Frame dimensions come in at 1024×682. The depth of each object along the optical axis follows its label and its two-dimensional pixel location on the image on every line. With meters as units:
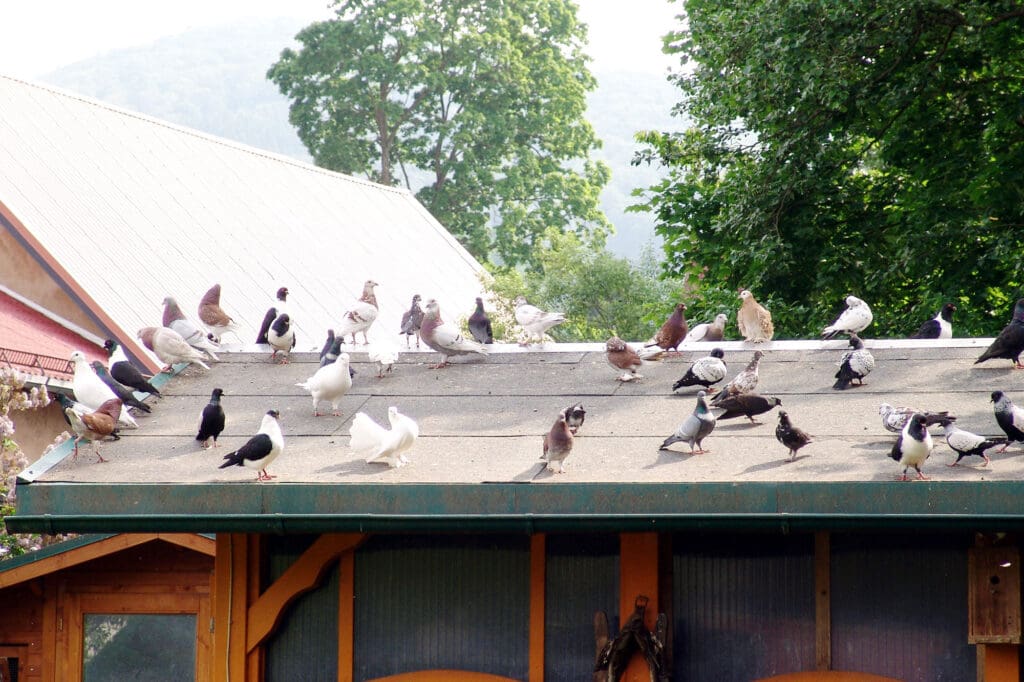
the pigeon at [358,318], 26.08
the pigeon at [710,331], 28.00
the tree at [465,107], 96.06
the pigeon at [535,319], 26.16
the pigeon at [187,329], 21.50
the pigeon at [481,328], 24.09
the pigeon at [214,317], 27.53
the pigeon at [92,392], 17.81
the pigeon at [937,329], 26.80
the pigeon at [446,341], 19.73
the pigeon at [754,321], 22.02
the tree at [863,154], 38.47
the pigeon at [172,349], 20.48
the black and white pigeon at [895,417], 15.41
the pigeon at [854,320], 22.61
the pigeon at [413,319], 30.16
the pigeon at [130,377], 19.09
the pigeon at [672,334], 20.39
